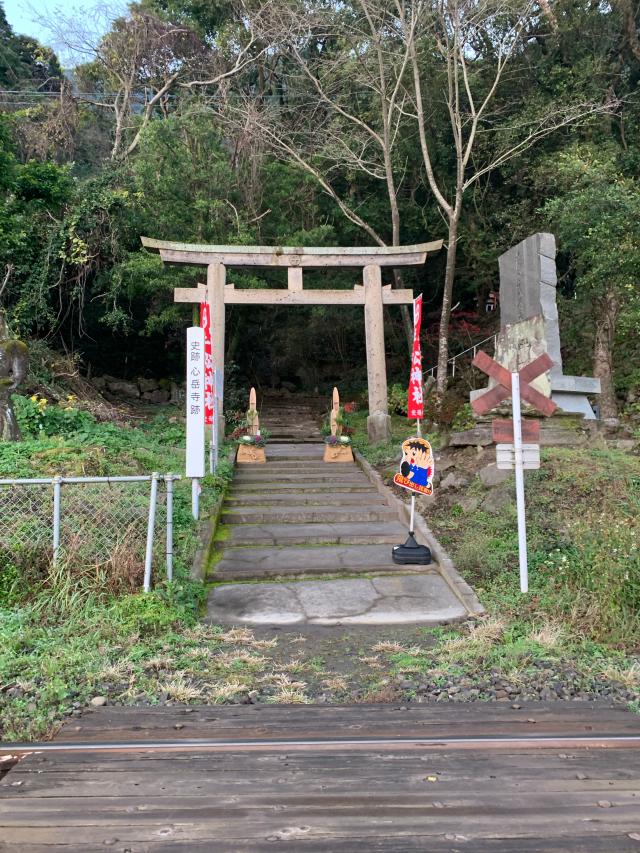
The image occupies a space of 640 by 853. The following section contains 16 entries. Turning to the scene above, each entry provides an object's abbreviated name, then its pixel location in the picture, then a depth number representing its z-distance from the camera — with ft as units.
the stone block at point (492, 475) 27.40
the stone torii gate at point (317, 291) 39.83
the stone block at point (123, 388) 61.16
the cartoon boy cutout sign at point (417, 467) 21.67
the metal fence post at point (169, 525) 17.57
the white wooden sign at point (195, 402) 22.30
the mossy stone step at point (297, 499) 29.40
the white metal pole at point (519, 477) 18.70
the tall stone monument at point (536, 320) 32.81
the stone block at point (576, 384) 32.42
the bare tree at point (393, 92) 44.83
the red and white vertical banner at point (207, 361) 30.22
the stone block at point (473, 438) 31.24
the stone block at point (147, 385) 63.62
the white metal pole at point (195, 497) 23.47
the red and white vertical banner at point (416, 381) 25.76
